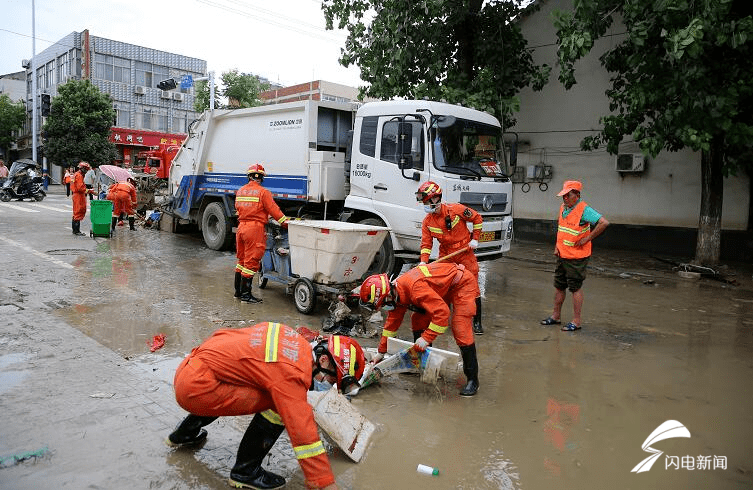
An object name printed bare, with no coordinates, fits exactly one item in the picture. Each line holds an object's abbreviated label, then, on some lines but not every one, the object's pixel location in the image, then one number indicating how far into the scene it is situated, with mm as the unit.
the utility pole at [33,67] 30375
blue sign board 23828
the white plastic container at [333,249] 6051
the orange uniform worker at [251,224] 6727
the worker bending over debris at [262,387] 2576
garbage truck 7234
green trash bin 11672
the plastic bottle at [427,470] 3037
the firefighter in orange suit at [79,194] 11695
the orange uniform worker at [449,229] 5586
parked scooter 20703
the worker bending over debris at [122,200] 12977
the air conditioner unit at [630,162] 12914
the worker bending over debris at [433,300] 3920
